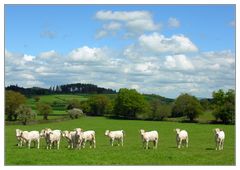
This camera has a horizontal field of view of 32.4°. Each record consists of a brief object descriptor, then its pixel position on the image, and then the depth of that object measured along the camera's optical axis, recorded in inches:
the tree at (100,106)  4138.5
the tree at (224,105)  3531.0
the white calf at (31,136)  1231.1
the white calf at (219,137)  1161.4
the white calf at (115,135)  1363.2
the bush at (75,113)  3715.6
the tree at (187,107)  3917.3
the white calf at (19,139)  1272.1
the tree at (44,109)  3688.5
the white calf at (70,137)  1165.5
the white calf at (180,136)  1219.2
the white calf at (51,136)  1174.3
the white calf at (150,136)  1190.8
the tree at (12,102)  3348.9
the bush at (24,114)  3231.3
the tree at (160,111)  4008.4
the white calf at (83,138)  1147.3
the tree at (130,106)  4188.0
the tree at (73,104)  3944.4
